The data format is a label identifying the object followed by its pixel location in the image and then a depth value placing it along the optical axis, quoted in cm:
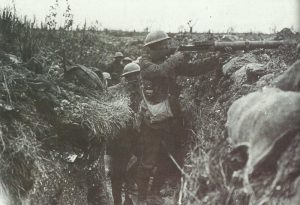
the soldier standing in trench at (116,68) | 918
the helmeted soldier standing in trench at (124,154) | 548
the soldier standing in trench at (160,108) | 517
